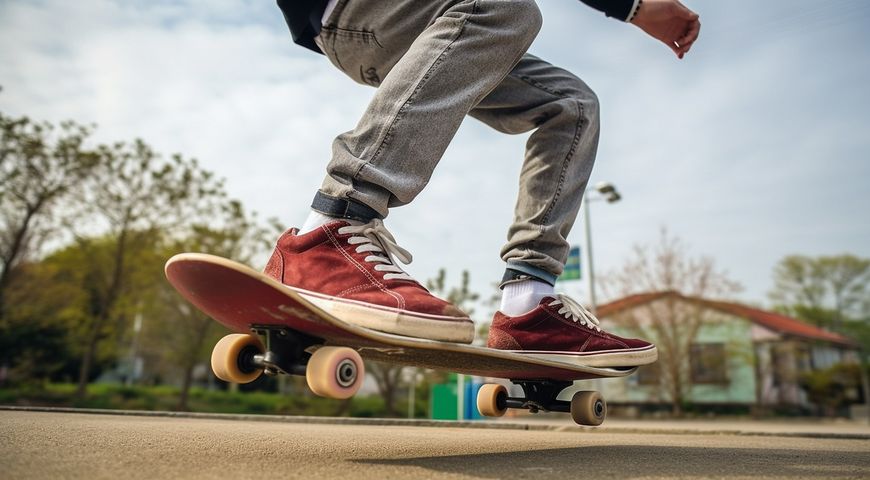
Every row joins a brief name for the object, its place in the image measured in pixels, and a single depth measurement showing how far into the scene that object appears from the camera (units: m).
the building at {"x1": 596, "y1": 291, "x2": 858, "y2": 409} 20.48
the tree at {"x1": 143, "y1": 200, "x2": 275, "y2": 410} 18.88
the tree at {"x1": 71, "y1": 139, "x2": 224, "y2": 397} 17.89
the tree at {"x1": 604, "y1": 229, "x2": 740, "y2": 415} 20.38
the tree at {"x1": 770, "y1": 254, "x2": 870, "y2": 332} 36.41
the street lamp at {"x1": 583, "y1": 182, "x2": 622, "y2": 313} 16.27
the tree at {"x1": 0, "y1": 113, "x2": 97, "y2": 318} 16.62
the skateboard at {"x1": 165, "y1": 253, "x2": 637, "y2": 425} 1.13
